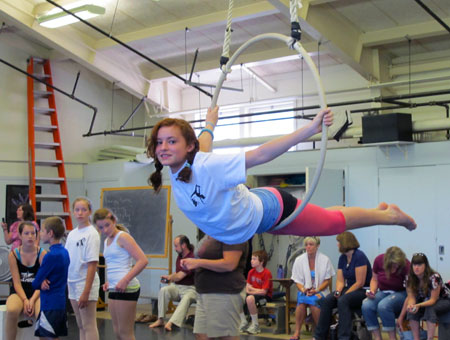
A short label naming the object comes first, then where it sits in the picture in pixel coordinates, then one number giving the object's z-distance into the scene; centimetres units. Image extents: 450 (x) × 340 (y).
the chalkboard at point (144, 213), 907
